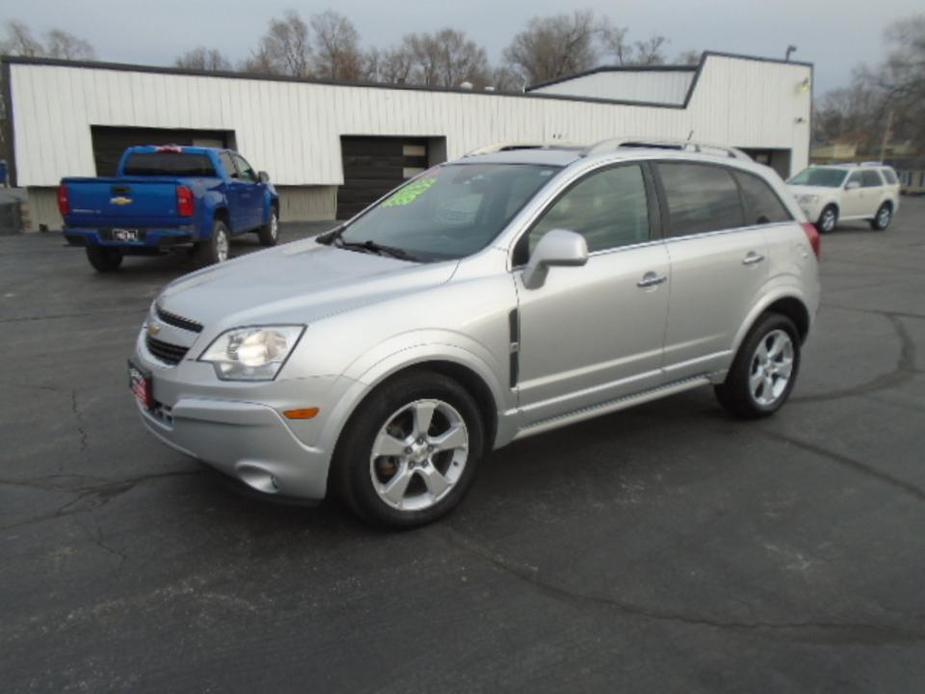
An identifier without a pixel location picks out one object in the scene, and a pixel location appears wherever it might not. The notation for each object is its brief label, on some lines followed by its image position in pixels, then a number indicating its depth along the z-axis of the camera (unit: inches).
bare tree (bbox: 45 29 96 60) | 2282.2
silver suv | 118.5
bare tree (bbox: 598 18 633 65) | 2942.9
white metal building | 665.0
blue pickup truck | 383.2
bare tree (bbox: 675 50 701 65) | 2841.0
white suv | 746.8
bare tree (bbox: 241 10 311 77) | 2851.9
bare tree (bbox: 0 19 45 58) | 2124.8
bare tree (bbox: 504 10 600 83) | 2813.2
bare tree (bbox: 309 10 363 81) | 2642.2
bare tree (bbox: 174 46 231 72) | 2699.3
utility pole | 2297.1
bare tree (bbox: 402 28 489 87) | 2864.2
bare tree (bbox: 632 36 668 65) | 3048.7
